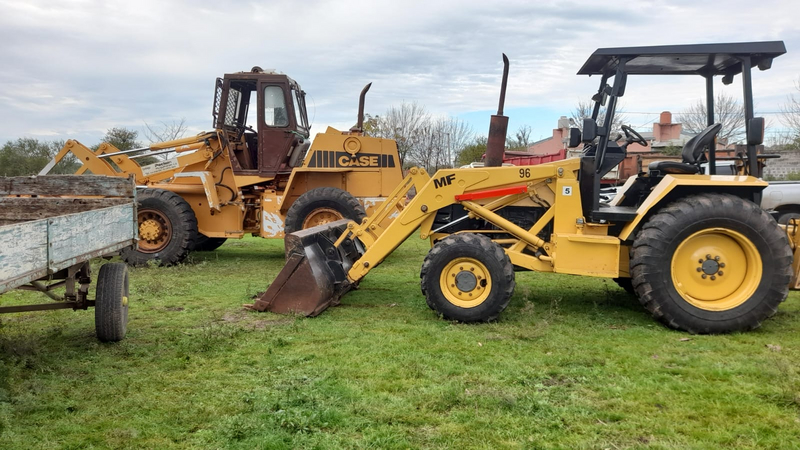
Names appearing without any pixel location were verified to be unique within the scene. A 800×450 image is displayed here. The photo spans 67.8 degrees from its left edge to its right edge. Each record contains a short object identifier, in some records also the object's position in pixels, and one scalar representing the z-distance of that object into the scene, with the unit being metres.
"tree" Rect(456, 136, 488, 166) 29.09
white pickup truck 11.62
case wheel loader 10.38
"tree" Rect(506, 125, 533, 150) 38.72
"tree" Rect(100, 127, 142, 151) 26.39
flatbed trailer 3.70
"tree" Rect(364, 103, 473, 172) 29.77
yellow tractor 5.64
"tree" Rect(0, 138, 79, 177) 23.91
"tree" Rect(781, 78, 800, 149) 29.21
